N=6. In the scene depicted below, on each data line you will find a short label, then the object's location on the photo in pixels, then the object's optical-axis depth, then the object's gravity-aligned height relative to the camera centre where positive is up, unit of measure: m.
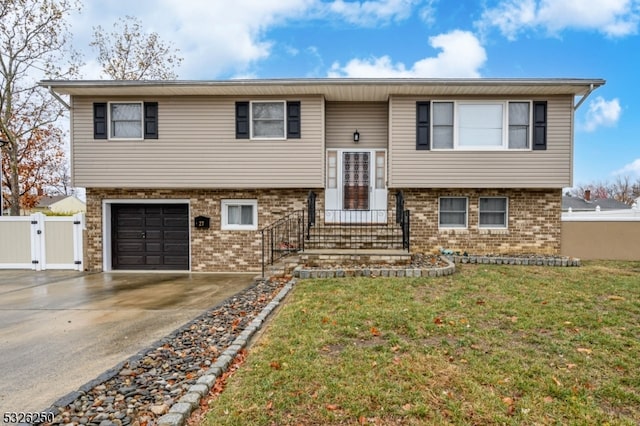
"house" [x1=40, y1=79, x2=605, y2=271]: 10.08 +1.20
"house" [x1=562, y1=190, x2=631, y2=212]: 33.39 +0.09
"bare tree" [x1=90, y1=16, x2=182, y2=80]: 17.73 +7.67
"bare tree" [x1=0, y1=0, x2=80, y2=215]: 14.35 +6.32
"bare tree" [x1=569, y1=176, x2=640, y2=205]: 45.33 +2.09
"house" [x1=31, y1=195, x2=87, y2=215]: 25.89 -0.24
